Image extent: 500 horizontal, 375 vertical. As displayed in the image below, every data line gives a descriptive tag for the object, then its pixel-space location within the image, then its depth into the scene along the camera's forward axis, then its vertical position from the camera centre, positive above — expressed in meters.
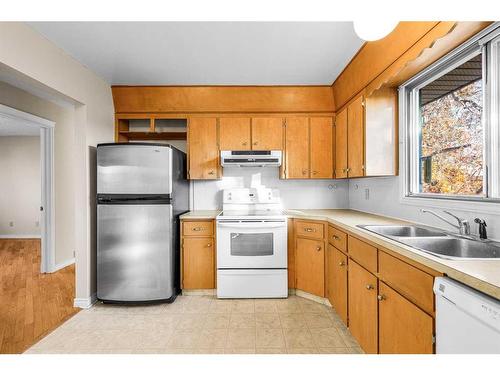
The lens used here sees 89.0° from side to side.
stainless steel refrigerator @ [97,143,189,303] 2.47 -0.33
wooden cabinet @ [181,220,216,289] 2.75 -0.78
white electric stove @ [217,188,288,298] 2.66 -0.73
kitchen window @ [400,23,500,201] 1.47 +0.45
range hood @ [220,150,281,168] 2.91 +0.34
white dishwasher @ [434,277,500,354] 0.79 -0.46
